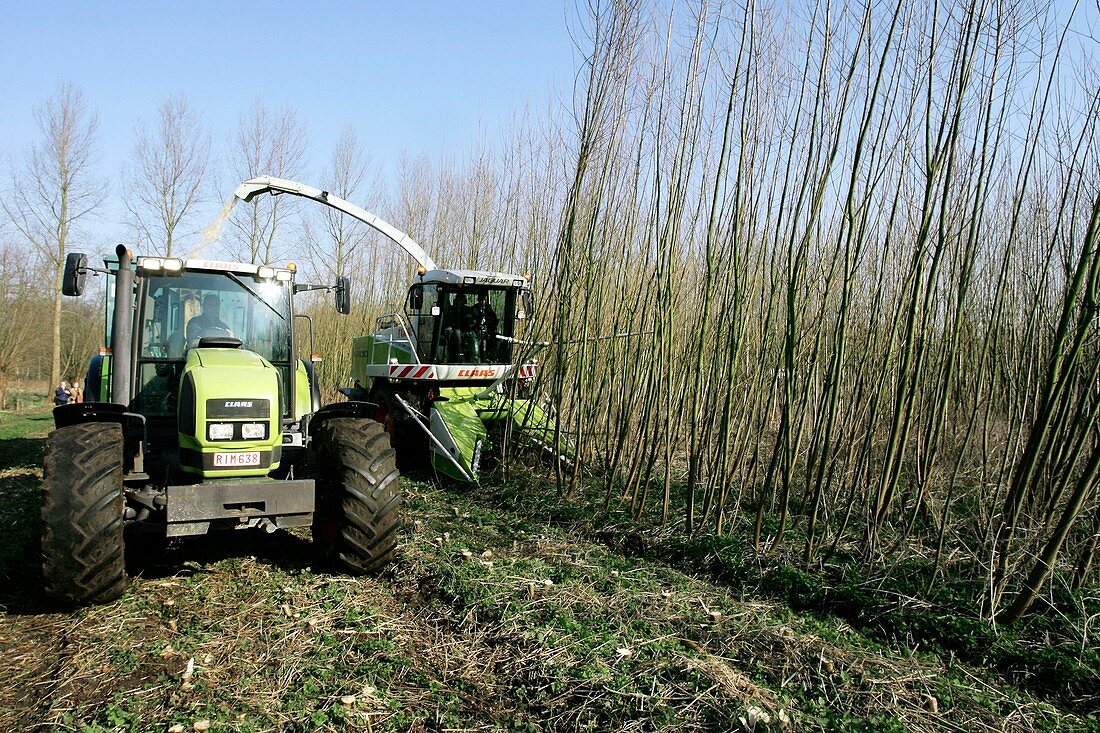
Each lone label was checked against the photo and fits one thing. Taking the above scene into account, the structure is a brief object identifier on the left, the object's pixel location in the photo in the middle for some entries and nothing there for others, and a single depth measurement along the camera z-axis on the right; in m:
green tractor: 3.43
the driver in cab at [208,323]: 4.66
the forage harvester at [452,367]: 6.98
